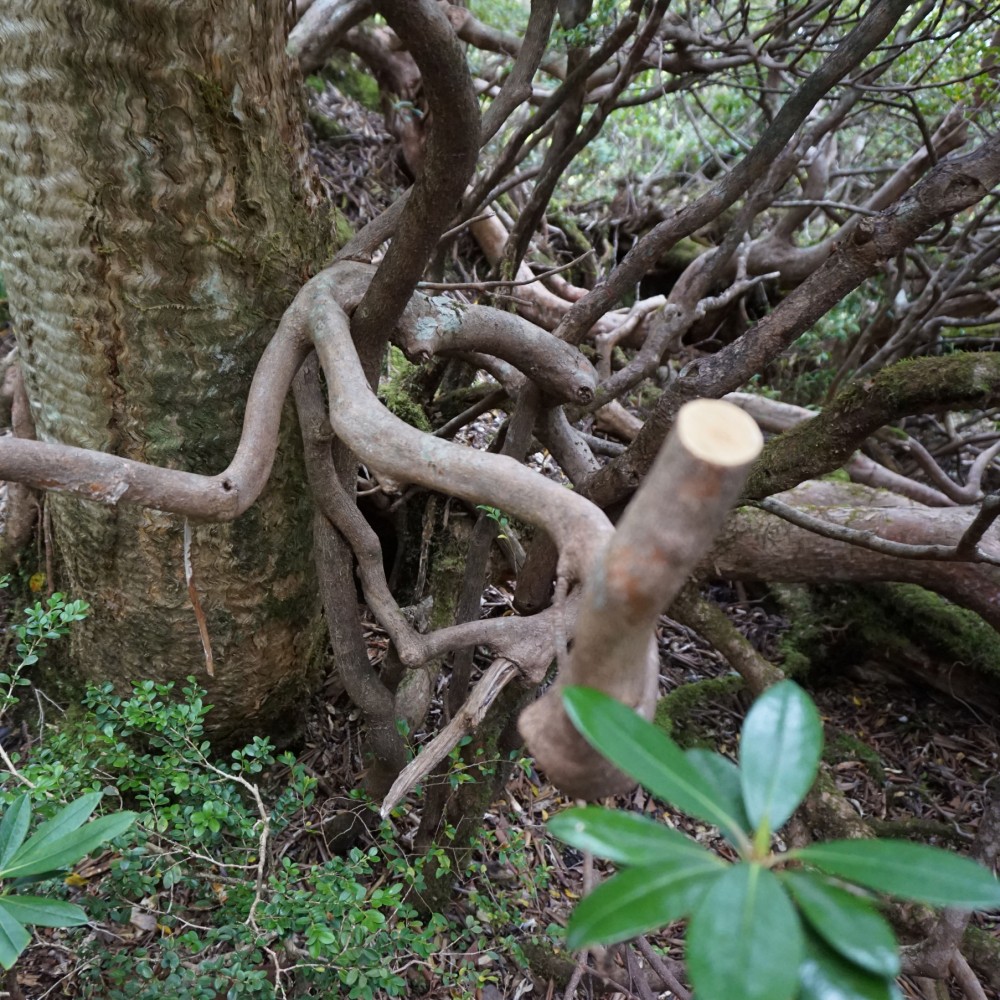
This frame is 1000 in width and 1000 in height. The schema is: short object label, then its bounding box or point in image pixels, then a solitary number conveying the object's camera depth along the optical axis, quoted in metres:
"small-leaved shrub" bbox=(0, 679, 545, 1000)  1.36
